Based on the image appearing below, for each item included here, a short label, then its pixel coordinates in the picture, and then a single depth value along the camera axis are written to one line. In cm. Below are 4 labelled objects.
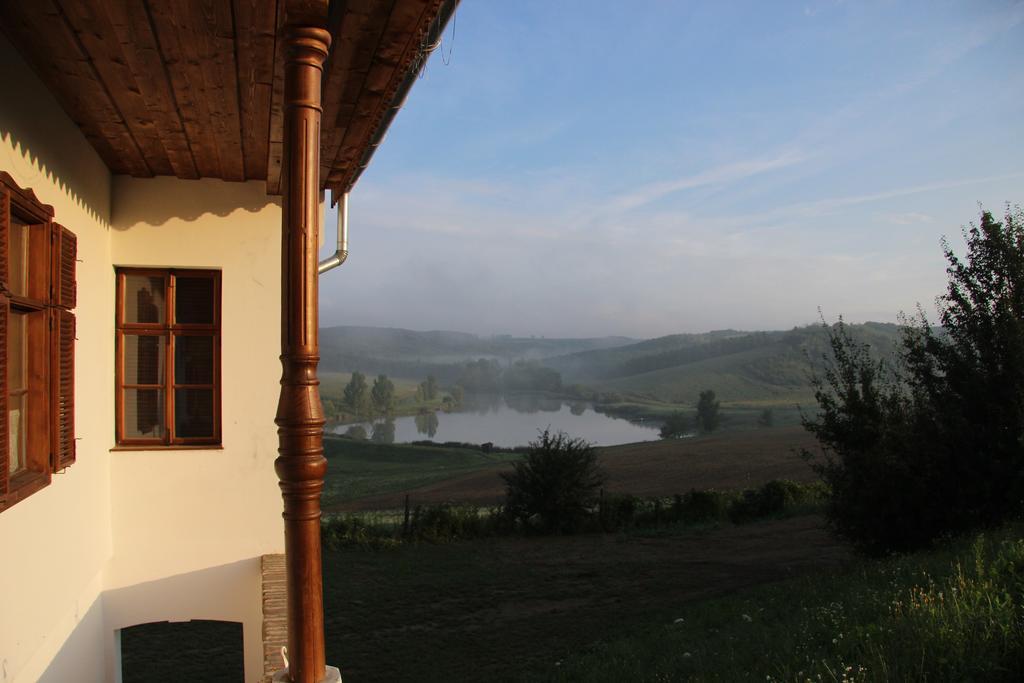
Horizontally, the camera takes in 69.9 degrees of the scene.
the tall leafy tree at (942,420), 1048
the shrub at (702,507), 2033
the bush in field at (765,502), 1998
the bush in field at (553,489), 2028
